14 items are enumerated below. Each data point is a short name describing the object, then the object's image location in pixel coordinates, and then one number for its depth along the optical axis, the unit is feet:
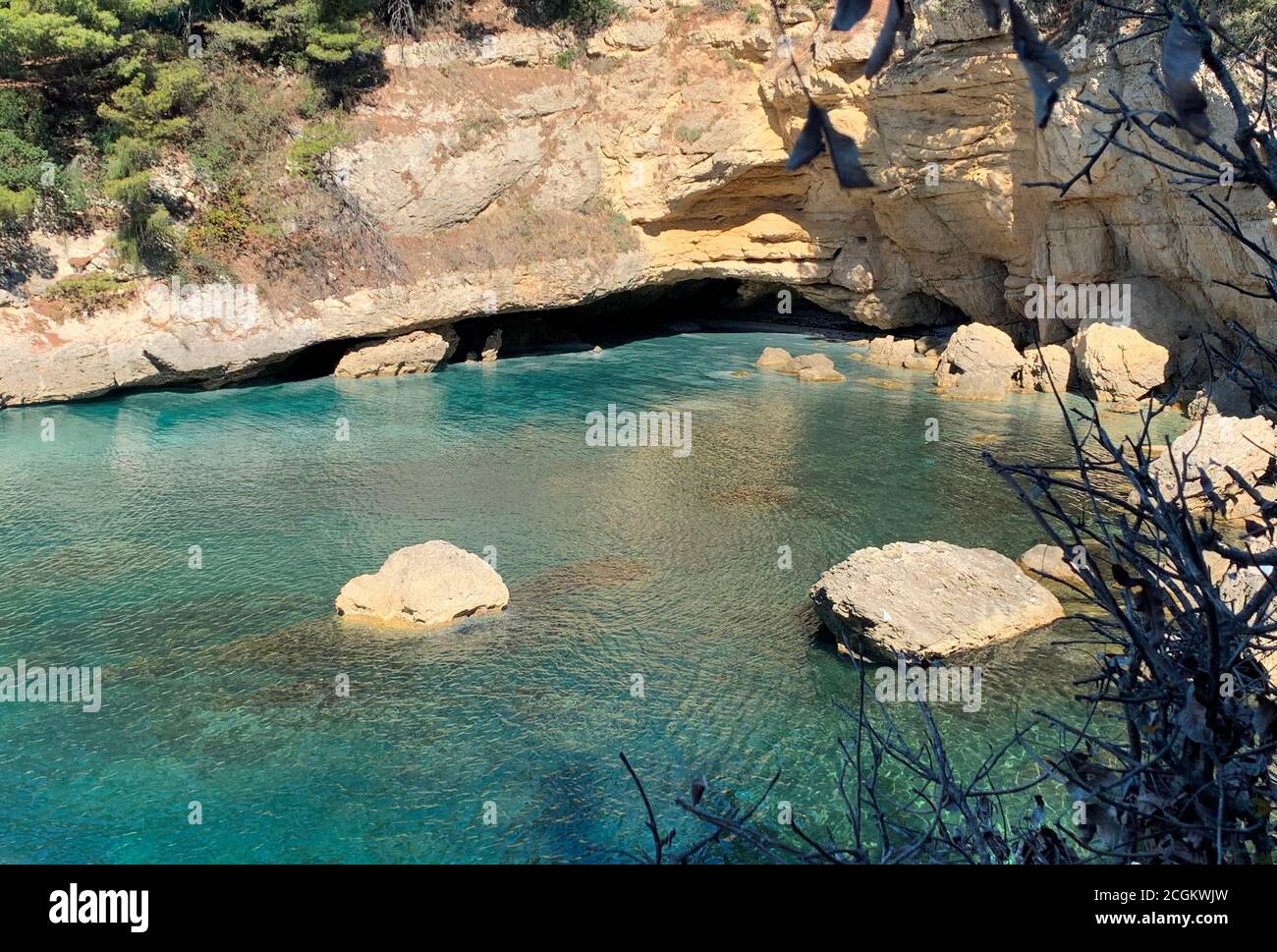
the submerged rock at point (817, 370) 86.28
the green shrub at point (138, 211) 76.23
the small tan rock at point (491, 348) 99.71
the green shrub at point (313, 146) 86.43
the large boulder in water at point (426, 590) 40.65
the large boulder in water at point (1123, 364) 74.74
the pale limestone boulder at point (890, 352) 93.86
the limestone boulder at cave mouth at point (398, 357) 90.74
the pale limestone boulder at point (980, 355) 83.30
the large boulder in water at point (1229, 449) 51.13
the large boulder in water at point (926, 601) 37.09
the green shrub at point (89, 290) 76.33
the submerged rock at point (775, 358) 91.86
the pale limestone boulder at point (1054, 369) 79.87
